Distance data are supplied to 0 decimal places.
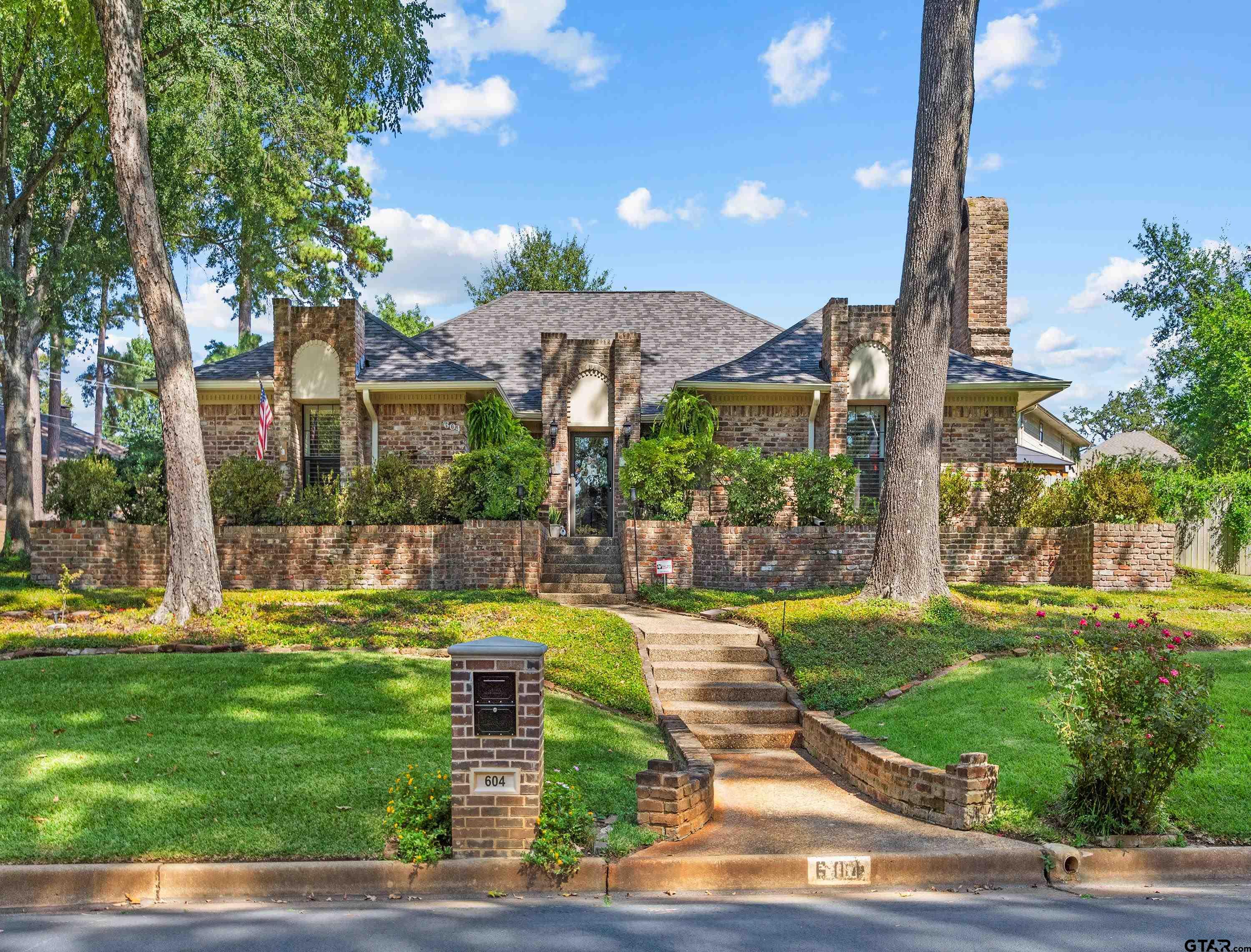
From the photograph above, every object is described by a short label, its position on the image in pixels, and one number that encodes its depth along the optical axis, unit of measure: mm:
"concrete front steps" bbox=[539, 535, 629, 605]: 15648
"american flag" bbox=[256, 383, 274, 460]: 17516
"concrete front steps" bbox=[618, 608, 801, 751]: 9250
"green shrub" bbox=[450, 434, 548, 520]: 16156
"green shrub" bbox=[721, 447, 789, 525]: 16703
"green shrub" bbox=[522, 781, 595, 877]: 5629
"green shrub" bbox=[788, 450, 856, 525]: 16641
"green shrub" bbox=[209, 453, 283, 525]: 16453
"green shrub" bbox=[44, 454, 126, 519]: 16156
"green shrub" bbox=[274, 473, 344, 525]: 16594
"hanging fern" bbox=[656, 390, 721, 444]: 18203
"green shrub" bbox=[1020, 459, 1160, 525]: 16266
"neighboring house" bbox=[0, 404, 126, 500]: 44531
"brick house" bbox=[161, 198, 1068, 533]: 18641
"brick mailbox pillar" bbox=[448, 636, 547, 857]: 5773
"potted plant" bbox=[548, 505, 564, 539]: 18562
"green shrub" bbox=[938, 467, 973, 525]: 17125
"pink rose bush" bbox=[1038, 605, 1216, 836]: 6008
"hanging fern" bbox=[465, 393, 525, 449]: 17734
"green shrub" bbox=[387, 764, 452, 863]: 5688
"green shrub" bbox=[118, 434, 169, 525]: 16500
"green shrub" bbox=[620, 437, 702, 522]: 16422
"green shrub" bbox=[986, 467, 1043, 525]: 17328
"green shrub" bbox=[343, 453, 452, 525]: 16609
